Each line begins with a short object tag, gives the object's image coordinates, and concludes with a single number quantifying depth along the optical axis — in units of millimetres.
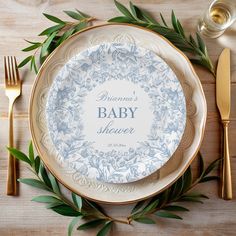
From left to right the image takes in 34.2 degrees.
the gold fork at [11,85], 806
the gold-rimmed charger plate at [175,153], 769
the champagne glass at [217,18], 839
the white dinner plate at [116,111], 772
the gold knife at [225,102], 809
